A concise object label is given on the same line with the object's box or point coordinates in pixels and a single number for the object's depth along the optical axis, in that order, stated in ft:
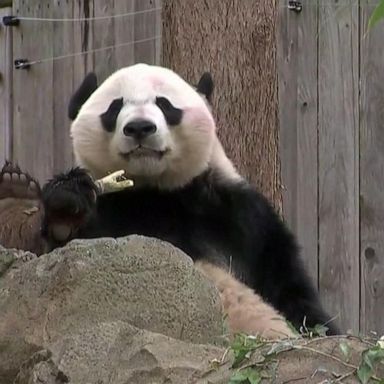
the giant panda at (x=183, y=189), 30.48
